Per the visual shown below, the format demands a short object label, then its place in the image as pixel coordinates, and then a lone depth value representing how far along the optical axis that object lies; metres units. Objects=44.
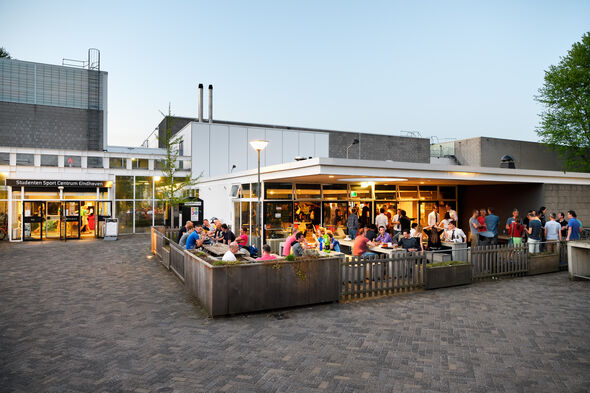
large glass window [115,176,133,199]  25.08
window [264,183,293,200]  15.41
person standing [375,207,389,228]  16.03
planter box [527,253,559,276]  11.30
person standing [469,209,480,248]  12.79
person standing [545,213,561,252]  12.56
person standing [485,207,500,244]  12.88
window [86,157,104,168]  25.05
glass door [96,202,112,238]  21.98
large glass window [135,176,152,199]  25.59
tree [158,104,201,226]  18.45
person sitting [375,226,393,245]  11.80
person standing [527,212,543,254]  12.19
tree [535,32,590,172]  28.33
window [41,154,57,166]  23.75
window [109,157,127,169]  25.36
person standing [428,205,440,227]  15.94
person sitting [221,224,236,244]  12.53
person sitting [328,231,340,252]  11.59
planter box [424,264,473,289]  9.44
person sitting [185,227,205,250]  11.16
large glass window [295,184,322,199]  15.93
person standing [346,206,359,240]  15.48
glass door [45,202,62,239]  21.53
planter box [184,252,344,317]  7.25
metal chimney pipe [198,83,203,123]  33.25
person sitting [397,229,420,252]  10.80
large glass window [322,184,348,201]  16.66
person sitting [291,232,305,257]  9.34
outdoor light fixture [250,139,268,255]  10.56
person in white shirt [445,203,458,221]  14.81
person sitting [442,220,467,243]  11.93
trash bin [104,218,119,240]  20.75
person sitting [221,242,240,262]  7.86
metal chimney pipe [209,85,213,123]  33.75
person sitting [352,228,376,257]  10.35
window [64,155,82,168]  24.30
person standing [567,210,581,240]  12.10
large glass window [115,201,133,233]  24.95
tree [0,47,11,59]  35.75
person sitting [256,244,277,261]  8.05
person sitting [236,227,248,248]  11.90
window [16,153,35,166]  23.00
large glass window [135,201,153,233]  25.42
